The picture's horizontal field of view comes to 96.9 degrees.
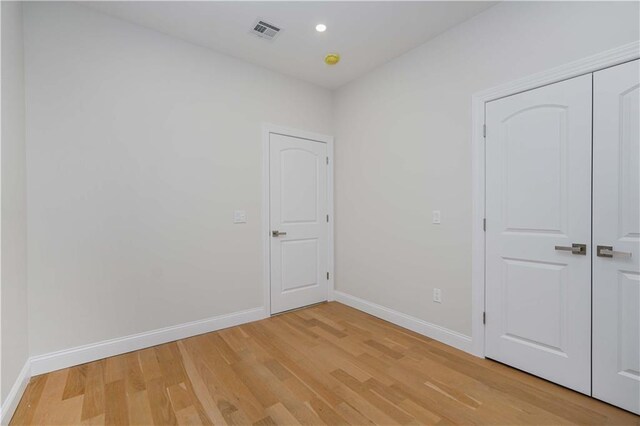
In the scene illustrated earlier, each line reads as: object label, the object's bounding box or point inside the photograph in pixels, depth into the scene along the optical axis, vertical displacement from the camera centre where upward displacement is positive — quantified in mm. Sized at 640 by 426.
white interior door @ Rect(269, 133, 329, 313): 3385 -145
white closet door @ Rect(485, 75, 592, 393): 1892 -155
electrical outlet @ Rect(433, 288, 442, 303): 2682 -811
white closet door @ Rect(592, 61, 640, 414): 1694 -156
